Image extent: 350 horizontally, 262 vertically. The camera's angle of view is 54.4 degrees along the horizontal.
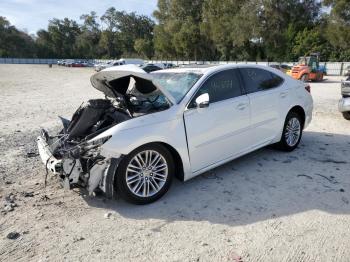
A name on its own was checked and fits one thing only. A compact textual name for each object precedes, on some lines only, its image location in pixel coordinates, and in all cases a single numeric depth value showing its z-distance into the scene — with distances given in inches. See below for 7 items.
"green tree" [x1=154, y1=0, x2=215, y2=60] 2370.8
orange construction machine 863.7
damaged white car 158.7
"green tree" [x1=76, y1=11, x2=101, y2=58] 4133.9
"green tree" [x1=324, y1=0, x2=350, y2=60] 1443.2
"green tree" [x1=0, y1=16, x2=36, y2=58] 3944.4
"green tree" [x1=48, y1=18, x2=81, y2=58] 4168.3
